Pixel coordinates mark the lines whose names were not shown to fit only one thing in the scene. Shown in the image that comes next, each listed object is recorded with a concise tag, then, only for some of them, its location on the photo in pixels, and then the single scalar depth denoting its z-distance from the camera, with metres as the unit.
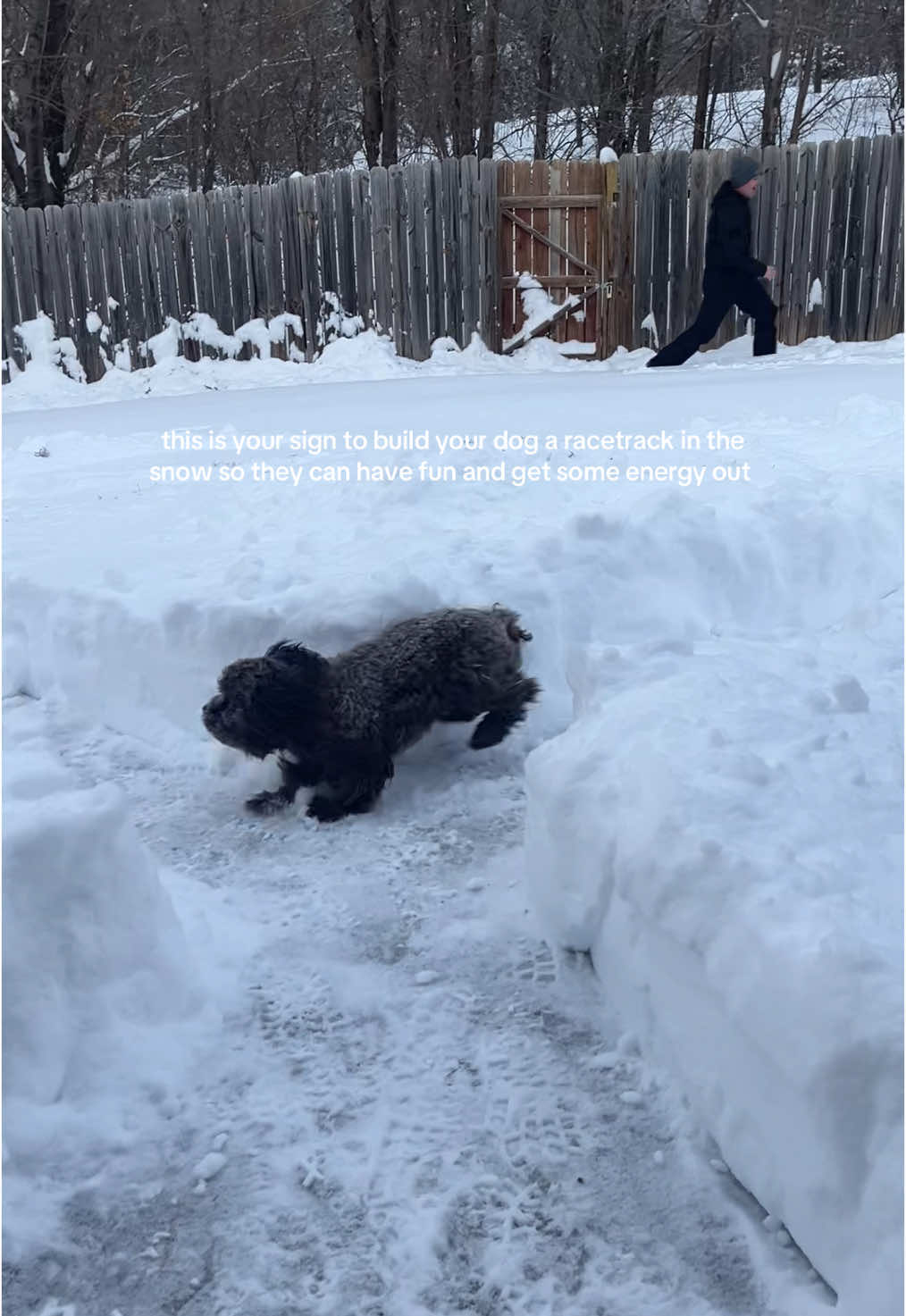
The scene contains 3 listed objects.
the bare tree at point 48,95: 14.70
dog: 3.41
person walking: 9.92
